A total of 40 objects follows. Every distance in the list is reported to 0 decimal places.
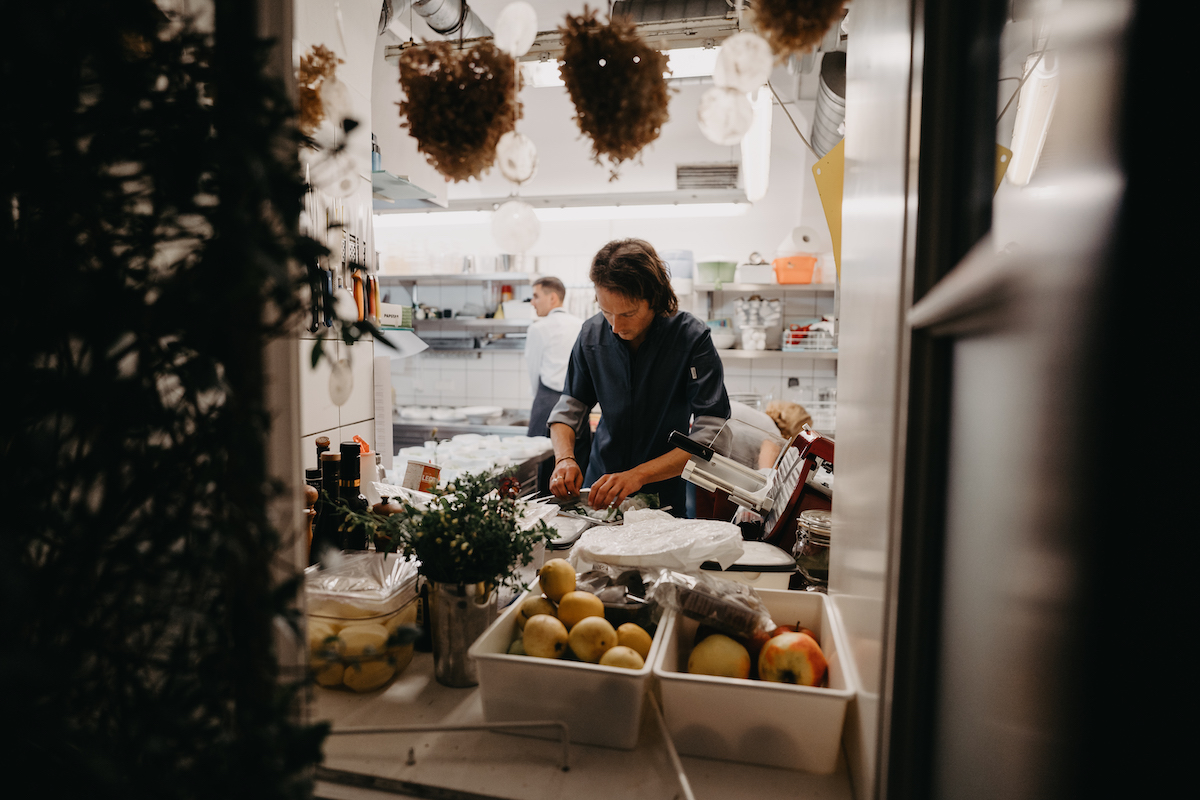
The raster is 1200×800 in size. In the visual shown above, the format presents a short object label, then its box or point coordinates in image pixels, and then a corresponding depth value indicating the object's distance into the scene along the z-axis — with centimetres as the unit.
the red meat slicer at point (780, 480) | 167
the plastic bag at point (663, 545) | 123
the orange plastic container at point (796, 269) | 504
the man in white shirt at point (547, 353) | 483
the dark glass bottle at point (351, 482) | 146
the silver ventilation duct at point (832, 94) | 329
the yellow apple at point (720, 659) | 100
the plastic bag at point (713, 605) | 106
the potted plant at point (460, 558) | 107
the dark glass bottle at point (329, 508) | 150
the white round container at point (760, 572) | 141
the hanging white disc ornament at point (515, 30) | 97
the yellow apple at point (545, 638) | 101
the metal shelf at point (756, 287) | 514
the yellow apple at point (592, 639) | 100
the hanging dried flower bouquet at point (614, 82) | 92
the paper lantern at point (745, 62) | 82
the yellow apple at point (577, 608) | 107
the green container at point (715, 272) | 520
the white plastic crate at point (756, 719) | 90
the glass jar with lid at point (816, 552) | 145
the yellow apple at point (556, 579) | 113
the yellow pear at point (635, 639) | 104
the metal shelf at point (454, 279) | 562
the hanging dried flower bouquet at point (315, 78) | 89
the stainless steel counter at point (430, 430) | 516
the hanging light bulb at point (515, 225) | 121
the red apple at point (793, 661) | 97
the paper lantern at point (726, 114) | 87
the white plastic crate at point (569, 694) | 93
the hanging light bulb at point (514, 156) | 100
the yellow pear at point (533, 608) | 110
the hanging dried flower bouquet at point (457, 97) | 98
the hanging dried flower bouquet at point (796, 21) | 78
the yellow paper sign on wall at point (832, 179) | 152
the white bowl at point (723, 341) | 521
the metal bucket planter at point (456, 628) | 110
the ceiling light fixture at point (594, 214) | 516
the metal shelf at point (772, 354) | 514
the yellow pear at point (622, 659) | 96
